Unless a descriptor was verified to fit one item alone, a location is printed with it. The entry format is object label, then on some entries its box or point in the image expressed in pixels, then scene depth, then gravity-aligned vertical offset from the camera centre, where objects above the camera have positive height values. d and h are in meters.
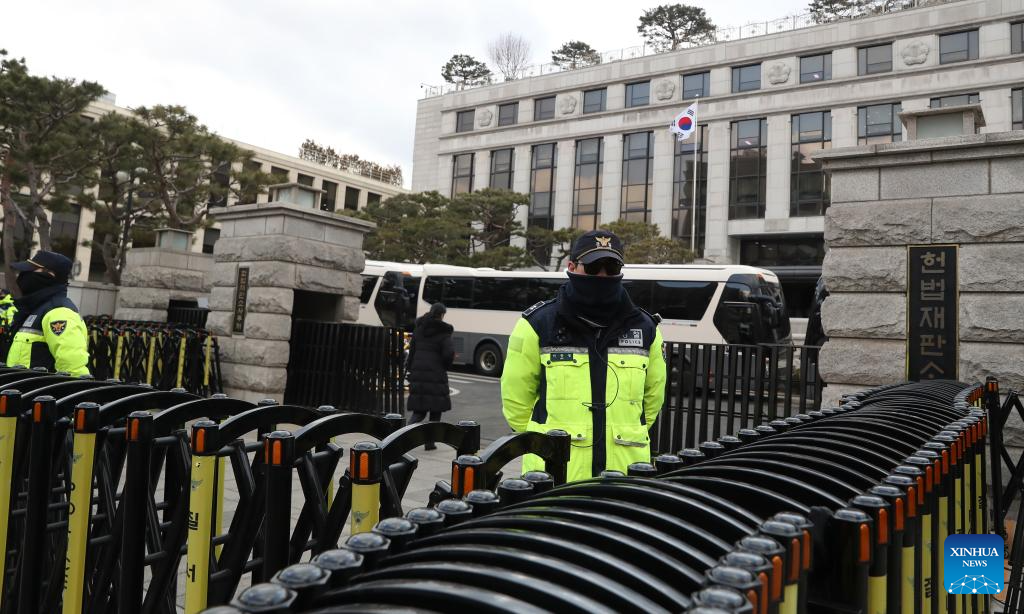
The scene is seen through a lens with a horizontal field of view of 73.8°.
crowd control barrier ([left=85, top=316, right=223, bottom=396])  10.50 -0.21
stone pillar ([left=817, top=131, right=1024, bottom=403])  5.76 +1.30
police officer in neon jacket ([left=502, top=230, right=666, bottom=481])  3.26 +0.05
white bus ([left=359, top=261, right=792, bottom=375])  17.67 +2.05
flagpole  37.47 +8.69
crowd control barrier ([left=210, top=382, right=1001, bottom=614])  0.98 -0.30
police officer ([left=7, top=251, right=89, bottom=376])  5.02 +0.09
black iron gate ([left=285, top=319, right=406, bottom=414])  10.34 -0.18
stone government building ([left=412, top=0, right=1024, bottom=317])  33.38 +14.58
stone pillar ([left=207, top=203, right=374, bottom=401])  10.36 +1.13
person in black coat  9.37 -0.07
